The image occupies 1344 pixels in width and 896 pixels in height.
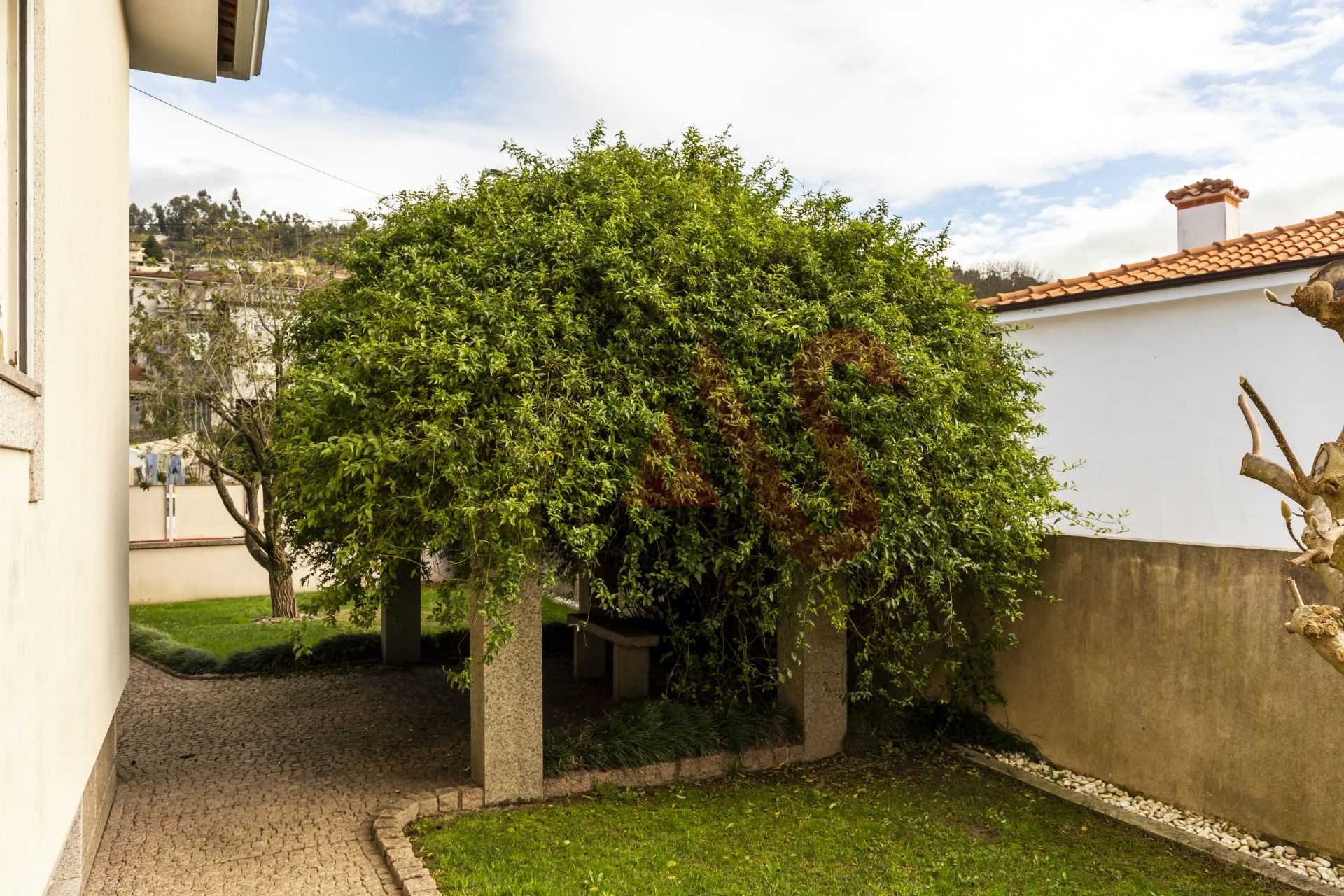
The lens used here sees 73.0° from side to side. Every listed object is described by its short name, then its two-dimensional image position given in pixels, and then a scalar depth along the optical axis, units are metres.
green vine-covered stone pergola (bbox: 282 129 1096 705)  5.75
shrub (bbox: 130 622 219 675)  11.17
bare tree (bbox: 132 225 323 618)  13.75
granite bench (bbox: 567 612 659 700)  9.23
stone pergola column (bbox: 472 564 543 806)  6.37
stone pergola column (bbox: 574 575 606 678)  10.58
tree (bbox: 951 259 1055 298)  21.34
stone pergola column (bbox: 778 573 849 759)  7.61
